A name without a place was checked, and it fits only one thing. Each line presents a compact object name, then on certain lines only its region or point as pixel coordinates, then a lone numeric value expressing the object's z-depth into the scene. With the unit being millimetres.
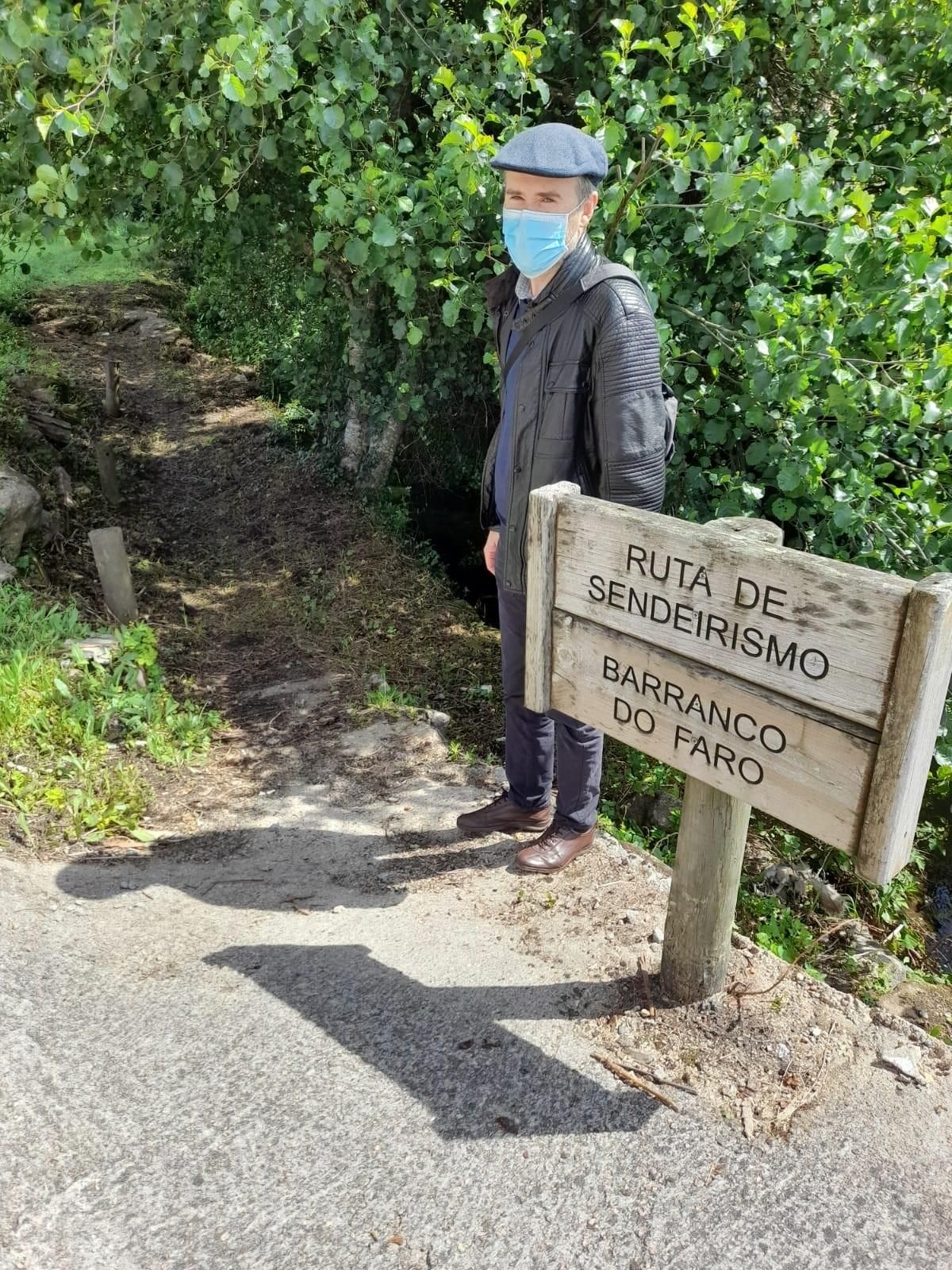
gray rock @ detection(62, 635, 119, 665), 4434
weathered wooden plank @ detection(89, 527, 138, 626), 5180
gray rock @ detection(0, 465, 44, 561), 5645
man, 2604
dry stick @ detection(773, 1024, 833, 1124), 2297
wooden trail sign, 1727
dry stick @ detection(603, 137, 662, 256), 3707
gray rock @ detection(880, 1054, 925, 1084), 2430
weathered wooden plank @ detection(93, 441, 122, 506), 7562
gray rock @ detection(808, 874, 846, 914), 4500
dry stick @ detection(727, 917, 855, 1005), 2668
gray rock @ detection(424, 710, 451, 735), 4680
